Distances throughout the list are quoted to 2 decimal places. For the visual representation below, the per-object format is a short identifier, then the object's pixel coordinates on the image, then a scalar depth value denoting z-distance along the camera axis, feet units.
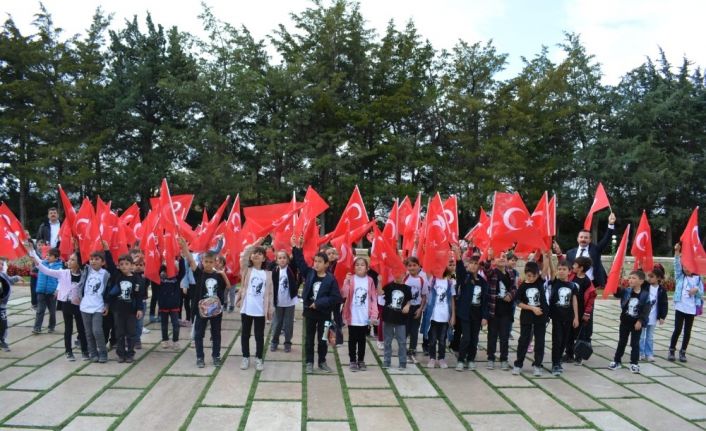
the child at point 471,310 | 24.11
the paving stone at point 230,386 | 18.92
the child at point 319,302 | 22.95
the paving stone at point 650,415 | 17.70
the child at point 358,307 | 23.25
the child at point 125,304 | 23.53
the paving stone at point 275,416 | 16.67
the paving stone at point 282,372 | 21.90
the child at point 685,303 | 27.40
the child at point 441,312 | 24.09
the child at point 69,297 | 23.68
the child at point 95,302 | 23.15
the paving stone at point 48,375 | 20.04
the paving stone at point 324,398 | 17.93
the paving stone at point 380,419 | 16.91
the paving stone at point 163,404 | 16.63
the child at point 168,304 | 27.07
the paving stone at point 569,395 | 19.59
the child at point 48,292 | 28.02
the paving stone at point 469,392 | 19.13
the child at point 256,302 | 23.09
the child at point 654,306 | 26.76
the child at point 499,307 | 24.14
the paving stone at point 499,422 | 17.16
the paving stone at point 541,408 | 17.84
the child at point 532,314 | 23.12
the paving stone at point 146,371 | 20.71
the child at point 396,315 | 23.49
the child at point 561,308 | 23.77
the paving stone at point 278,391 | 19.48
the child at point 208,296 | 23.35
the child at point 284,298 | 25.73
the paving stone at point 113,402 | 17.57
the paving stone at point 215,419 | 16.53
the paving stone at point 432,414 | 17.19
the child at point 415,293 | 24.64
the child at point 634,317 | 24.64
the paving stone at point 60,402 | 16.56
